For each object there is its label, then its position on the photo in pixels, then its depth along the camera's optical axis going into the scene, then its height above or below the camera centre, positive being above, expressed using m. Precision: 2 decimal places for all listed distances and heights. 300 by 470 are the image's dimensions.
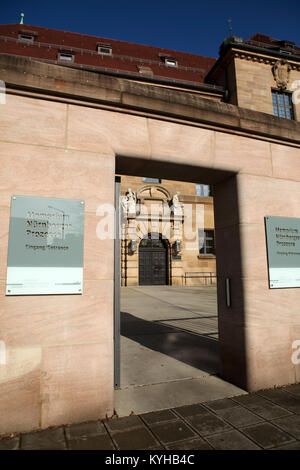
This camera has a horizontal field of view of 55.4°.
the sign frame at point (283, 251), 3.94 +0.21
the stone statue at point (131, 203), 19.73 +4.49
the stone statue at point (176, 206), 20.70 +4.45
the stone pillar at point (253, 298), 3.67 -0.42
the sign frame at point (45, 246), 2.85 +0.24
